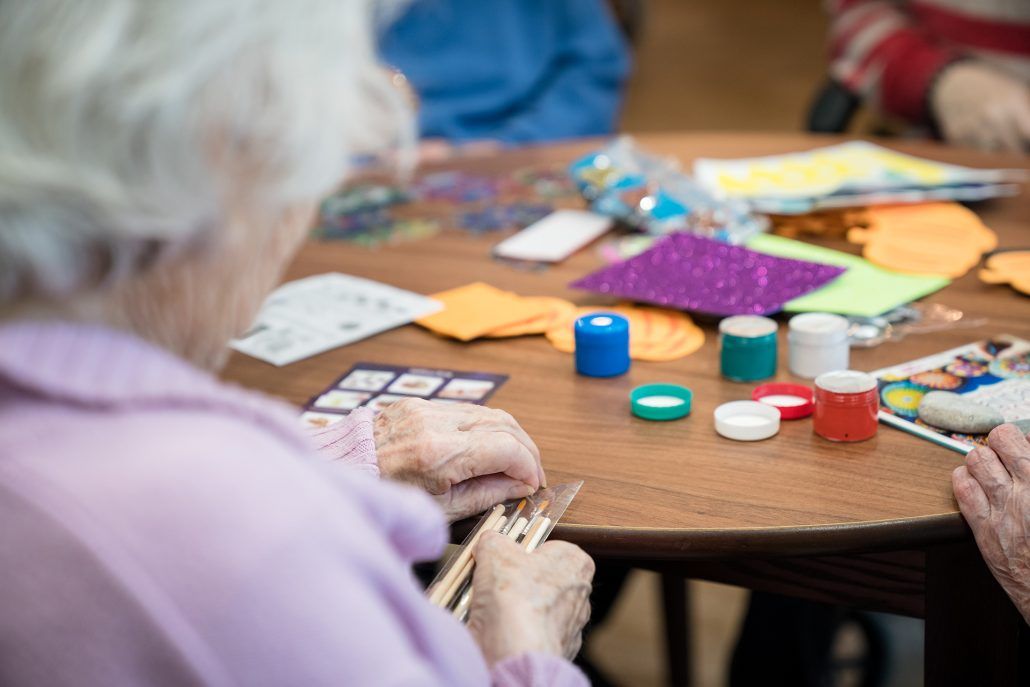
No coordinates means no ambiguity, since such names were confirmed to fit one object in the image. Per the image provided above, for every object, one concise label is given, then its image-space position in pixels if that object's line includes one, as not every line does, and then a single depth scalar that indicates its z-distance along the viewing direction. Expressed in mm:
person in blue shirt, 2596
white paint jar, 1187
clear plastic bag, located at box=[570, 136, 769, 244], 1643
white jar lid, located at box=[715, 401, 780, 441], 1095
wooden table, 959
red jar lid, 1131
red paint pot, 1062
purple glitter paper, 1354
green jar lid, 1141
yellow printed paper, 1769
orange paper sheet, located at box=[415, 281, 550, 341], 1379
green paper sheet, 1368
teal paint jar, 1192
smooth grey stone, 1065
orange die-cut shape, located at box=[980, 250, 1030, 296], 1403
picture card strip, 1206
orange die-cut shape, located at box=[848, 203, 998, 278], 1502
